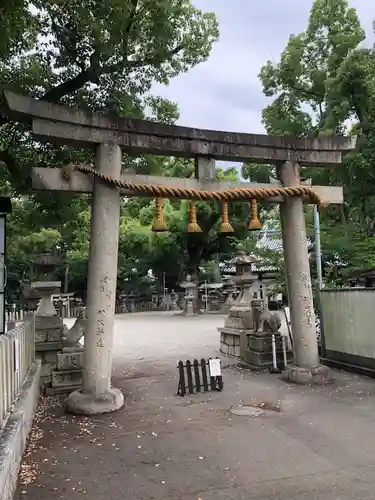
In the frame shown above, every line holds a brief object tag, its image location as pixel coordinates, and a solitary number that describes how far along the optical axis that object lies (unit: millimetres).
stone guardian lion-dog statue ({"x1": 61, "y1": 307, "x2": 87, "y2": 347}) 9250
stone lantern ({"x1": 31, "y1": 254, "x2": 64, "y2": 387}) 9289
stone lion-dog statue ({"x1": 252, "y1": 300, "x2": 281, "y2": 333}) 11003
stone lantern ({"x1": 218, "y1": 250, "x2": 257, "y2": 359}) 12219
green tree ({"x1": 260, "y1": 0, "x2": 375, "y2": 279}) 13227
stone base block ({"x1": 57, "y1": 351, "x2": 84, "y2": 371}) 8922
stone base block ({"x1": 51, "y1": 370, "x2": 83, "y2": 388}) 8820
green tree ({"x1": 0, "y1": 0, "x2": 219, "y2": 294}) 8203
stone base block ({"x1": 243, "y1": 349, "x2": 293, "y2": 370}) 10534
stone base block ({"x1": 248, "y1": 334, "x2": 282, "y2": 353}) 10695
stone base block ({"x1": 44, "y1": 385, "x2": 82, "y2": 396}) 8656
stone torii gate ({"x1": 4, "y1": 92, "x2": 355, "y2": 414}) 7227
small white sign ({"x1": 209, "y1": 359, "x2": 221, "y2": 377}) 8586
